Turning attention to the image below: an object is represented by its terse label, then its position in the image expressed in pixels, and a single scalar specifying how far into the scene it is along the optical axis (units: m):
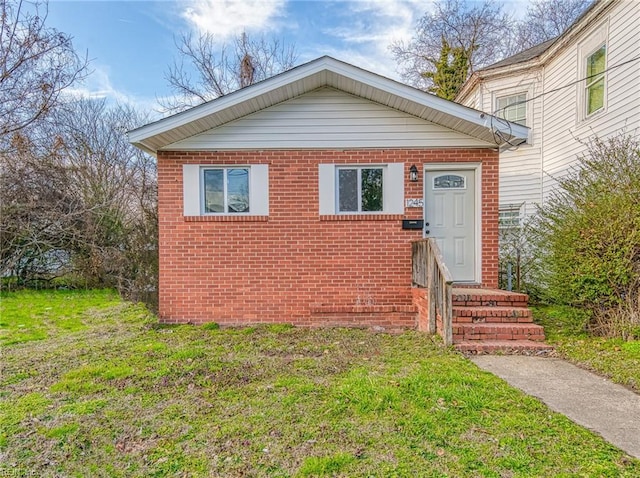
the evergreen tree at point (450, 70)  16.41
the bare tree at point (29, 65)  4.90
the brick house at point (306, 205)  6.62
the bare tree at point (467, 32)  17.08
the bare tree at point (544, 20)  16.83
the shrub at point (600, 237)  5.03
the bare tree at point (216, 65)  15.05
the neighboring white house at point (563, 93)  7.34
